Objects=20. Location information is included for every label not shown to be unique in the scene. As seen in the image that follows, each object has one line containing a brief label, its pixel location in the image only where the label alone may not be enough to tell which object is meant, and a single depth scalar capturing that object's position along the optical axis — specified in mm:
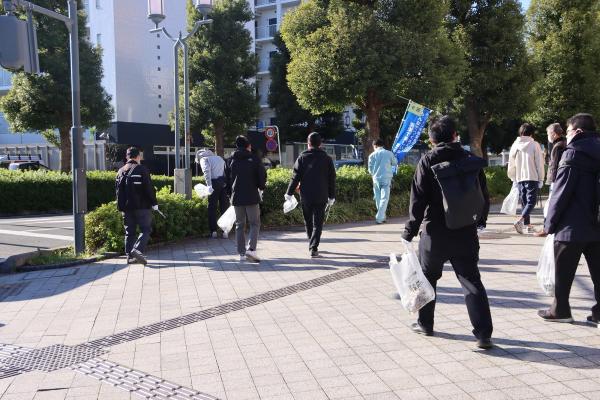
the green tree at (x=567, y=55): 20500
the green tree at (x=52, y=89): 19219
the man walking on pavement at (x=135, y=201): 7520
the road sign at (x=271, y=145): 24078
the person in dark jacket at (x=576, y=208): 4188
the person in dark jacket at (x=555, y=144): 6788
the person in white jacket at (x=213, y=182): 9758
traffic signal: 6340
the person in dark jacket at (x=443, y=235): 3912
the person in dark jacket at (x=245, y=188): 7332
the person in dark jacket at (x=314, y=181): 7688
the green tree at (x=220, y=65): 24641
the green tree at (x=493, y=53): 17031
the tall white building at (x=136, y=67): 29797
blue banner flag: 12805
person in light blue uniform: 10609
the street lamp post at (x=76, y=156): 8406
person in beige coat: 9039
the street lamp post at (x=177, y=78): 11312
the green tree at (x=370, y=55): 13305
